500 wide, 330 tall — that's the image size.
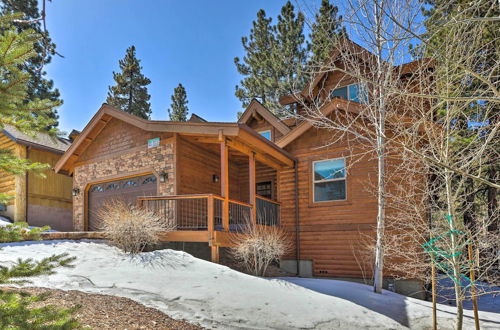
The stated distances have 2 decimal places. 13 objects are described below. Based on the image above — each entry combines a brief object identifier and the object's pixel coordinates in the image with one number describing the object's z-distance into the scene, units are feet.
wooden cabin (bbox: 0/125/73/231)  51.47
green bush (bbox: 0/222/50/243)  10.14
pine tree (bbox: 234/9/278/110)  80.59
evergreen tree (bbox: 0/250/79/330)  8.32
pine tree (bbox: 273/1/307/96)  79.66
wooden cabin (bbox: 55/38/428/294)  34.65
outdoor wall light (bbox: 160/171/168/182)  36.65
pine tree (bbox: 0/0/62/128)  78.07
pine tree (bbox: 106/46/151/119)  98.07
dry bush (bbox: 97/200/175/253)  29.73
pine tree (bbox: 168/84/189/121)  105.40
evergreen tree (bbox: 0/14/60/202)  9.15
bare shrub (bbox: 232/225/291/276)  29.14
